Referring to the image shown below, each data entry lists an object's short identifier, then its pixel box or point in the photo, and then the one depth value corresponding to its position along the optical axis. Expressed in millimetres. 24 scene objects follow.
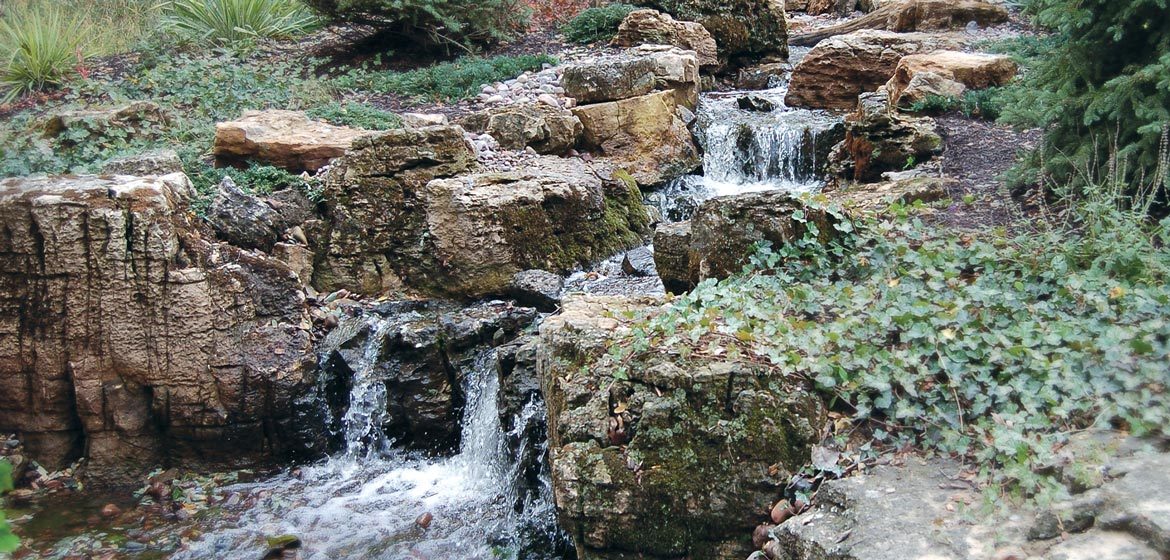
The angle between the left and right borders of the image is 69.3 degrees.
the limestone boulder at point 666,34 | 12438
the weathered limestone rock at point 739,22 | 13125
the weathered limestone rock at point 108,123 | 8805
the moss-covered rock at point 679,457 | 4102
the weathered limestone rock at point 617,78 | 9984
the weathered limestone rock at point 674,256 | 6375
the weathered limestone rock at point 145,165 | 7012
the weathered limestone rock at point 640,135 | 9711
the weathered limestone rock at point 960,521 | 2977
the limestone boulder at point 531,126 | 9047
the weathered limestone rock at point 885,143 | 8094
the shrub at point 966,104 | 8961
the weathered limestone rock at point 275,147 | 8242
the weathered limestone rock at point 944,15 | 13227
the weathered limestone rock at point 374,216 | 7727
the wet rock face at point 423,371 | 6500
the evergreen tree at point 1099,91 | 5254
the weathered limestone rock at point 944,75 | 9305
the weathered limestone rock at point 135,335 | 5840
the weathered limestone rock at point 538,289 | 7117
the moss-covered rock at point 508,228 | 7531
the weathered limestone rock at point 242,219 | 7078
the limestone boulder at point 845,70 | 11297
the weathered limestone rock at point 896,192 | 6895
